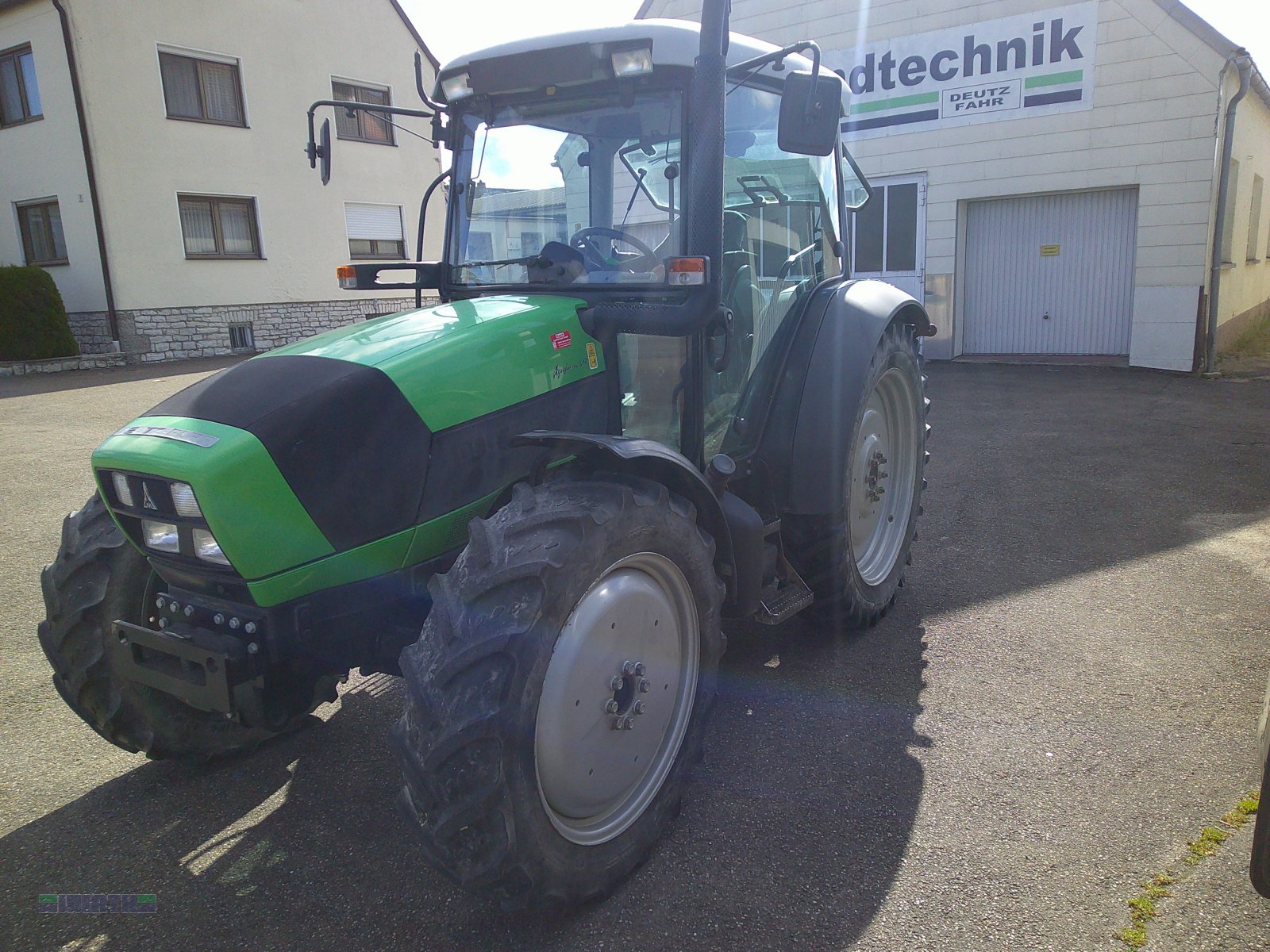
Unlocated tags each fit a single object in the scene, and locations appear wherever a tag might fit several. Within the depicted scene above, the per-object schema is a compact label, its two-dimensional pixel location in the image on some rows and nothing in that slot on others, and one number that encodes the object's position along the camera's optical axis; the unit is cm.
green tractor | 208
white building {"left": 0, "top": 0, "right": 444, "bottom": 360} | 1535
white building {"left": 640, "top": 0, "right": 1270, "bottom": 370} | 1092
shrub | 1439
